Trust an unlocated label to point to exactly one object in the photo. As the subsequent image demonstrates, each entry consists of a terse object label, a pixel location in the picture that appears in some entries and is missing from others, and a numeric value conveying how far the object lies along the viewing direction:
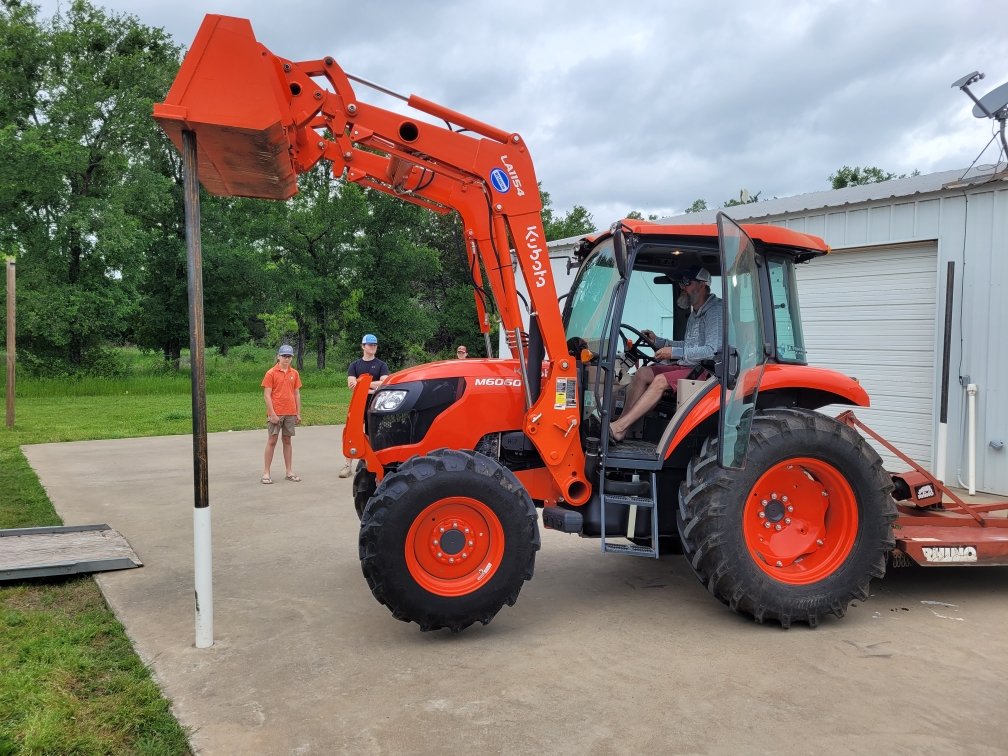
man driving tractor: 4.83
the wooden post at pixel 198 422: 4.12
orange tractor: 4.20
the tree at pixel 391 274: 34.66
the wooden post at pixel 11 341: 12.49
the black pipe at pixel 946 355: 8.44
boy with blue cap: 8.59
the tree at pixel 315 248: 32.91
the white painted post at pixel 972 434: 8.00
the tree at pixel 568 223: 47.19
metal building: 8.08
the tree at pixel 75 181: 24.03
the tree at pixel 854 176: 44.47
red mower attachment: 4.89
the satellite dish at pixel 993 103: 8.17
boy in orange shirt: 9.00
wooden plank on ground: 5.29
